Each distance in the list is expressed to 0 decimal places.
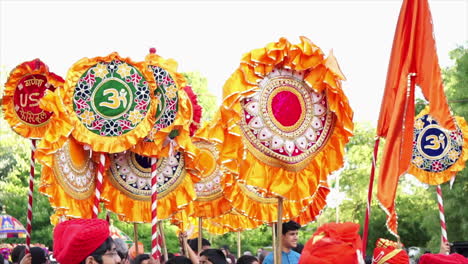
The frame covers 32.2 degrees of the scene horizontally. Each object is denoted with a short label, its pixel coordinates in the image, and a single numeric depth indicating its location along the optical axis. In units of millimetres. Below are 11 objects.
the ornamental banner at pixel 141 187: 9953
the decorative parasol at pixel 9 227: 22297
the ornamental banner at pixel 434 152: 11727
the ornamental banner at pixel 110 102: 8914
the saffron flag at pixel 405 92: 6398
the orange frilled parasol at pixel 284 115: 7719
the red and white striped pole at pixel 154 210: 8891
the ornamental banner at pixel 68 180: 8992
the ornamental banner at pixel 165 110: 9375
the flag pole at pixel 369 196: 6699
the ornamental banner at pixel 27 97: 9938
